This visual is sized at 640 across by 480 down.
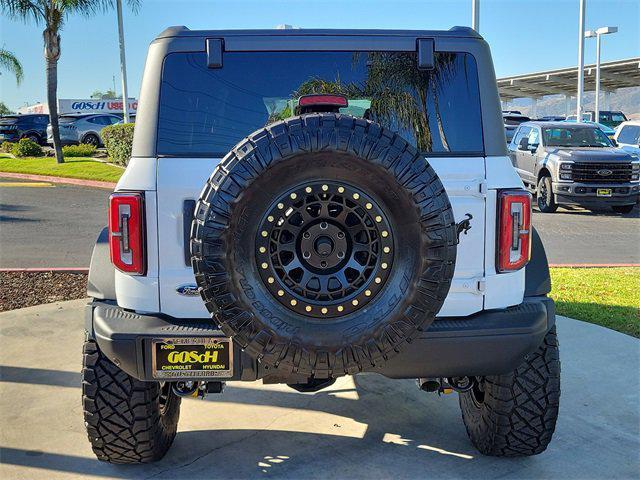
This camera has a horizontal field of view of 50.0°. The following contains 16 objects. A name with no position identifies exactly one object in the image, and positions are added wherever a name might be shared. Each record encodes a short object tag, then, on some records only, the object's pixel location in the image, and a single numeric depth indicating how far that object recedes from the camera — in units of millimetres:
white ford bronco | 2541
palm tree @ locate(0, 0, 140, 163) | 21938
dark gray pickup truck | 13273
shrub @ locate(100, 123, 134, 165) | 20656
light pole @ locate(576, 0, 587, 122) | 26000
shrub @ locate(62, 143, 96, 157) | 25109
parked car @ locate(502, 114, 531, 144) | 28034
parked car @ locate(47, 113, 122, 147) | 29734
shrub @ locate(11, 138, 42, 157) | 25688
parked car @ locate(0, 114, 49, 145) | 31422
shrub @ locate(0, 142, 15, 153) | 28275
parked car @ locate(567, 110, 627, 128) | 37188
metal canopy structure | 46844
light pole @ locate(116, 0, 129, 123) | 24391
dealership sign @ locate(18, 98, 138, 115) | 51375
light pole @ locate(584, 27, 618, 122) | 32219
